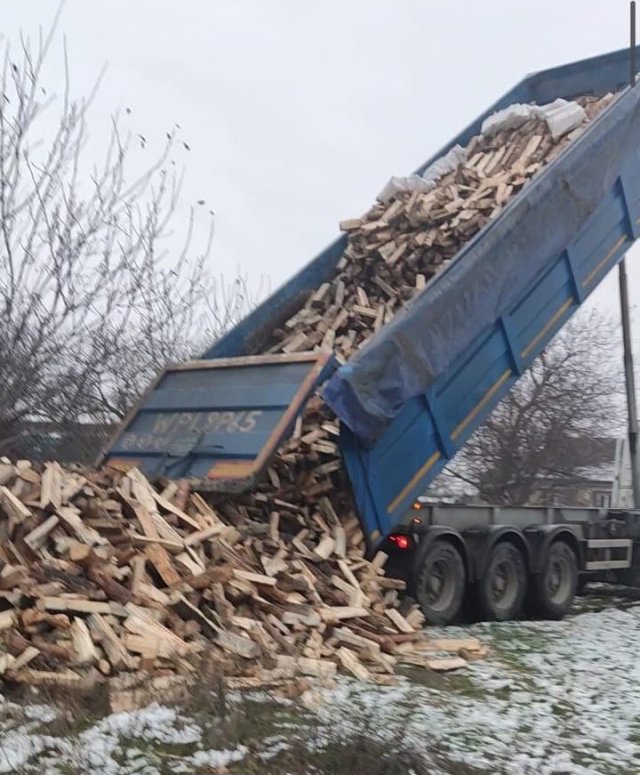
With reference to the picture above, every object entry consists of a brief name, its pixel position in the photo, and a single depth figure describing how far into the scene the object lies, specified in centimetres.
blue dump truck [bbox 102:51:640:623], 775
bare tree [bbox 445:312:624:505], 2725
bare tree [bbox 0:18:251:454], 1019
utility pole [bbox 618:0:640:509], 1272
